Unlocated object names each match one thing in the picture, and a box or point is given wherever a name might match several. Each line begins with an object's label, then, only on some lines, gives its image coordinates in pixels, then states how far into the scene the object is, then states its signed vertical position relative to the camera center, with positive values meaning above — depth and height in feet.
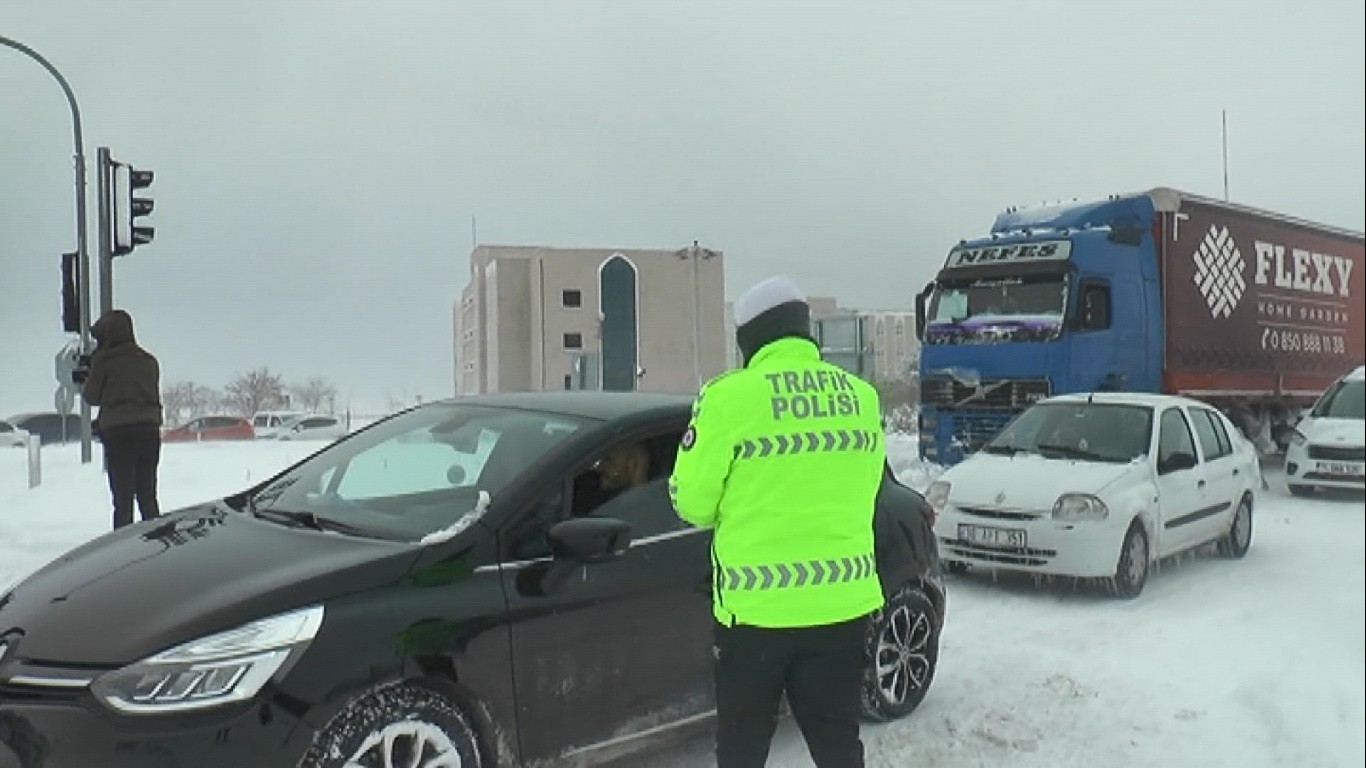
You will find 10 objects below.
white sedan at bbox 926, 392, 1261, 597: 23.68 -2.55
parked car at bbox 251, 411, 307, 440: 97.76 -2.46
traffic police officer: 9.14 -1.15
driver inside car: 12.59 -1.04
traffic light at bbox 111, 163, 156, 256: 24.31 +4.38
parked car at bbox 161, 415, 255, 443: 93.71 -2.75
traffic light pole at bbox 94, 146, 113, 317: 23.80 +4.28
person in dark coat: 22.68 -0.10
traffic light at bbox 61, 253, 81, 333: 25.34 +2.67
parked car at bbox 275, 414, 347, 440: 90.12 -2.74
